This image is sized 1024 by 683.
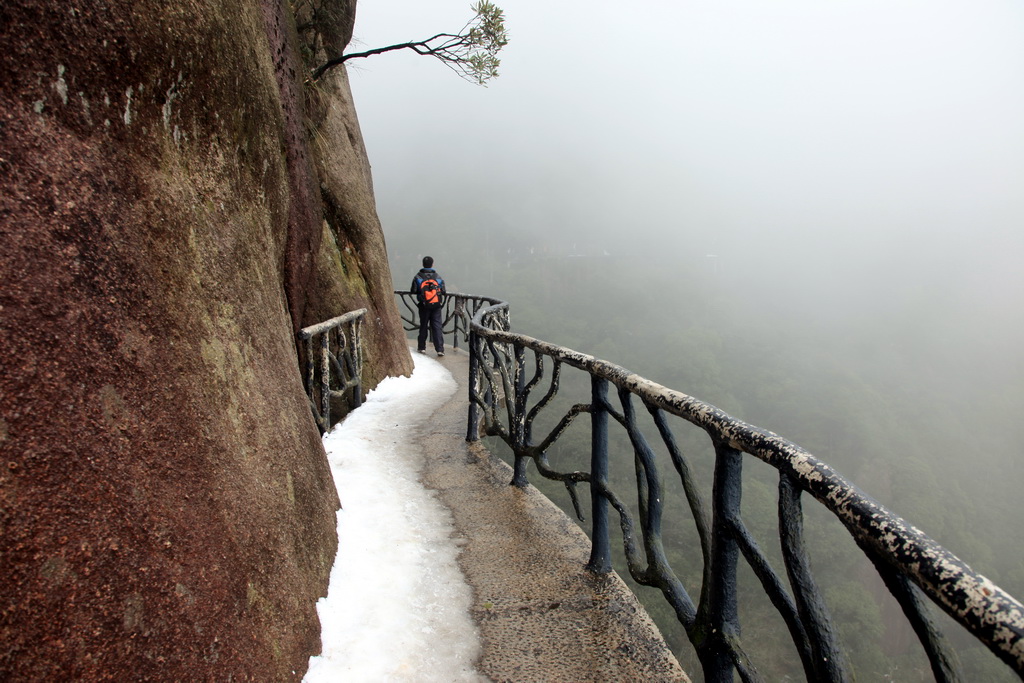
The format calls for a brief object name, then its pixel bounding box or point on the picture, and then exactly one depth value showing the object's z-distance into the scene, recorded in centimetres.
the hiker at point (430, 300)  1034
